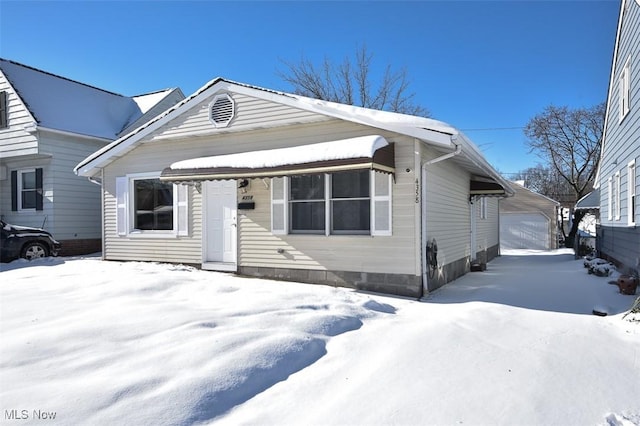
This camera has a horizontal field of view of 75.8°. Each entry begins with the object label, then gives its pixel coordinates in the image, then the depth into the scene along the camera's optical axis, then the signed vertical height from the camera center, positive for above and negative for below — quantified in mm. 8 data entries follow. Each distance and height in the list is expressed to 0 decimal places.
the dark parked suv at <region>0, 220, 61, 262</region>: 10656 -772
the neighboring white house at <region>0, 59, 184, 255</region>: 12938 +1968
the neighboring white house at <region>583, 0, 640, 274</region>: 8359 +1530
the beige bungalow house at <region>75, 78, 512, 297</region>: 7047 +486
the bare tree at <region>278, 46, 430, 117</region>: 21719 +7166
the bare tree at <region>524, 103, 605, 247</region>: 26828 +5140
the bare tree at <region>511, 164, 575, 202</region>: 35969 +2979
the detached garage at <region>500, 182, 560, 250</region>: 21750 -404
